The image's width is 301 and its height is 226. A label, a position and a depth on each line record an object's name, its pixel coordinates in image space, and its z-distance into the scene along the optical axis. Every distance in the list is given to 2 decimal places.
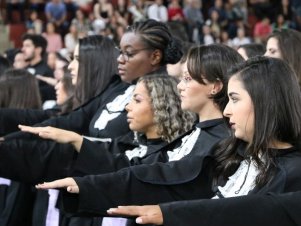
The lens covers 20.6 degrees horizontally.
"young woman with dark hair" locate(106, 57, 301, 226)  2.72
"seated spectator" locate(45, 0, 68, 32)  18.36
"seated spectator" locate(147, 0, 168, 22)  17.56
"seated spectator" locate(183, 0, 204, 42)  17.83
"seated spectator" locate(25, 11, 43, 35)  17.67
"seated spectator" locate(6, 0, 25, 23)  19.17
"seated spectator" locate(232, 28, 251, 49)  16.89
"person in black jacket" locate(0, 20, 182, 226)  4.36
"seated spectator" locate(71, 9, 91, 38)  17.38
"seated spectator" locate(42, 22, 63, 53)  17.02
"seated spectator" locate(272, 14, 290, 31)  17.00
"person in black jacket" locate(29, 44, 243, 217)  3.33
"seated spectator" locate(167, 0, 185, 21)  17.70
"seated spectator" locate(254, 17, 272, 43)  17.31
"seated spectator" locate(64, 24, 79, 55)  16.64
